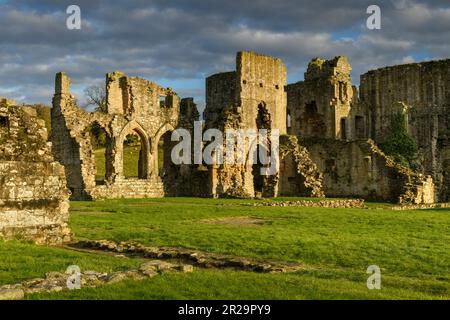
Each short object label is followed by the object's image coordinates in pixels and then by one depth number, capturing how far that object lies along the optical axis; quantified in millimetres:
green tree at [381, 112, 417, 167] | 49375
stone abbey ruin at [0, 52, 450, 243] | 32531
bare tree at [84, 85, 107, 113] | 73162
